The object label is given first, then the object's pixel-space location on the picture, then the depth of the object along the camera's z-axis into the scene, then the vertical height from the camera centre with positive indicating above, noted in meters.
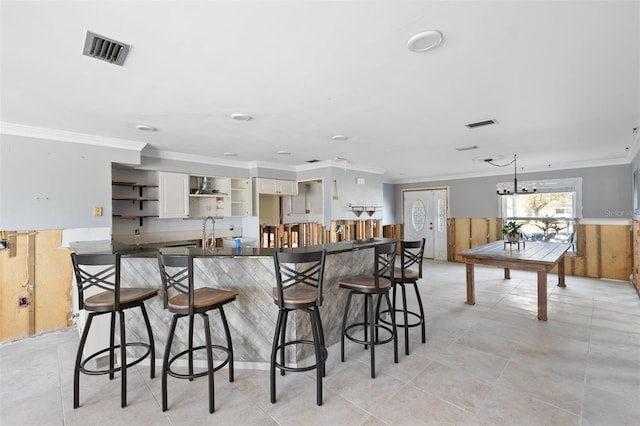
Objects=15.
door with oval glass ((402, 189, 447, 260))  8.38 -0.12
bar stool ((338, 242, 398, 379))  2.45 -0.62
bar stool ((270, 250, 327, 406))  2.09 -0.63
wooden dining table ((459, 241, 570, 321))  3.77 -0.62
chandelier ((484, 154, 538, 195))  5.00 +0.70
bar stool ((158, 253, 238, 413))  2.05 -0.65
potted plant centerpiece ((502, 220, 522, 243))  4.88 -0.33
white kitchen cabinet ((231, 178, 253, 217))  5.99 +0.34
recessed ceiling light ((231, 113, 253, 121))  3.19 +1.08
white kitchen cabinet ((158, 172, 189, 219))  4.95 +0.36
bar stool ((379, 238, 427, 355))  2.87 -0.62
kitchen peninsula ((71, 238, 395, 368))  2.62 -0.73
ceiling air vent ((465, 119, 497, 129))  3.43 +1.07
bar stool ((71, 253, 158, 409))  2.11 -0.64
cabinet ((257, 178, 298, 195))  6.01 +0.60
